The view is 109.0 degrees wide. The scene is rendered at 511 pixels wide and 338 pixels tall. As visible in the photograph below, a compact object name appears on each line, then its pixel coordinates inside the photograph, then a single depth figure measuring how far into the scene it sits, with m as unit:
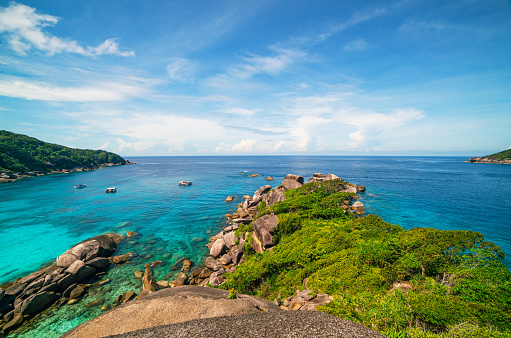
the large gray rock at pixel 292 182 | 39.83
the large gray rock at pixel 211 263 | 21.23
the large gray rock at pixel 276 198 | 32.15
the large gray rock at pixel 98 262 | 20.59
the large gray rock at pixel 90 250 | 20.38
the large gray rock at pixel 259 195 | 41.01
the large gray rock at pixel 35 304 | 15.02
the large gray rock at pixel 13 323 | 13.87
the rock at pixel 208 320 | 6.96
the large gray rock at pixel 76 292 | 17.04
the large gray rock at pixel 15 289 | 16.45
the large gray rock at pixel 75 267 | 18.78
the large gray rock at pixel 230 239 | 25.61
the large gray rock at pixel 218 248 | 23.78
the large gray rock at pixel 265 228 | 21.06
